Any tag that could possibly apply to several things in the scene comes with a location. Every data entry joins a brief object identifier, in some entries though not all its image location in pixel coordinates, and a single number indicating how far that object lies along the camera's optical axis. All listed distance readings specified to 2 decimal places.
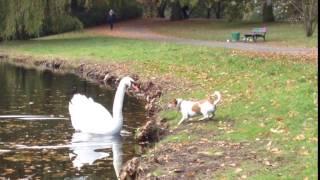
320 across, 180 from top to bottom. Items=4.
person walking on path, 55.25
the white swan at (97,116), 14.63
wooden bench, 38.55
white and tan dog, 13.27
